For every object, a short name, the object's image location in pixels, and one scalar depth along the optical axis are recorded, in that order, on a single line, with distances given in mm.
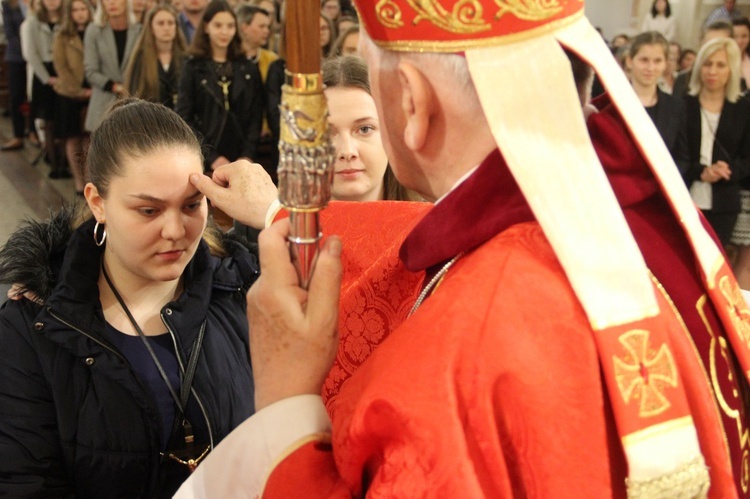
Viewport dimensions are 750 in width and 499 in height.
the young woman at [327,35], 6879
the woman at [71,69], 7172
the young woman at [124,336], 2012
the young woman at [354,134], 2744
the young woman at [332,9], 8112
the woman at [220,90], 5406
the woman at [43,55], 7812
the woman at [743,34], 7105
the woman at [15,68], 8828
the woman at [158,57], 5941
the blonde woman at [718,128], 5078
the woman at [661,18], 10023
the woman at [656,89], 5121
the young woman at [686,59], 8195
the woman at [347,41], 5348
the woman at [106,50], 6844
